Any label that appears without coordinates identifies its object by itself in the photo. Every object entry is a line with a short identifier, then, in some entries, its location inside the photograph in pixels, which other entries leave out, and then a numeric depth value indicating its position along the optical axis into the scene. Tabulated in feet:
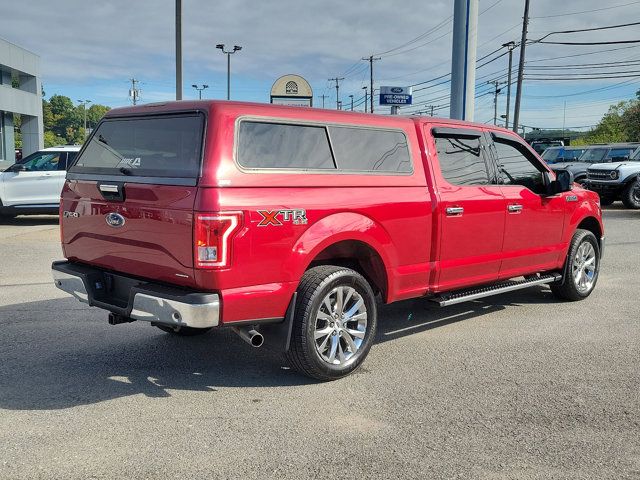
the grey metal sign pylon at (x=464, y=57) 42.32
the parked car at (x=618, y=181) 59.77
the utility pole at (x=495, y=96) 246.92
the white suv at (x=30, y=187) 46.26
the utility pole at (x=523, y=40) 117.08
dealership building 133.18
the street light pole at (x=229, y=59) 118.21
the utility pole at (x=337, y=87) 297.14
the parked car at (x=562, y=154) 80.06
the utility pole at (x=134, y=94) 284.84
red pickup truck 12.75
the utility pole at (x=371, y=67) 225.76
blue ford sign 78.12
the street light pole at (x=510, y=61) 163.10
